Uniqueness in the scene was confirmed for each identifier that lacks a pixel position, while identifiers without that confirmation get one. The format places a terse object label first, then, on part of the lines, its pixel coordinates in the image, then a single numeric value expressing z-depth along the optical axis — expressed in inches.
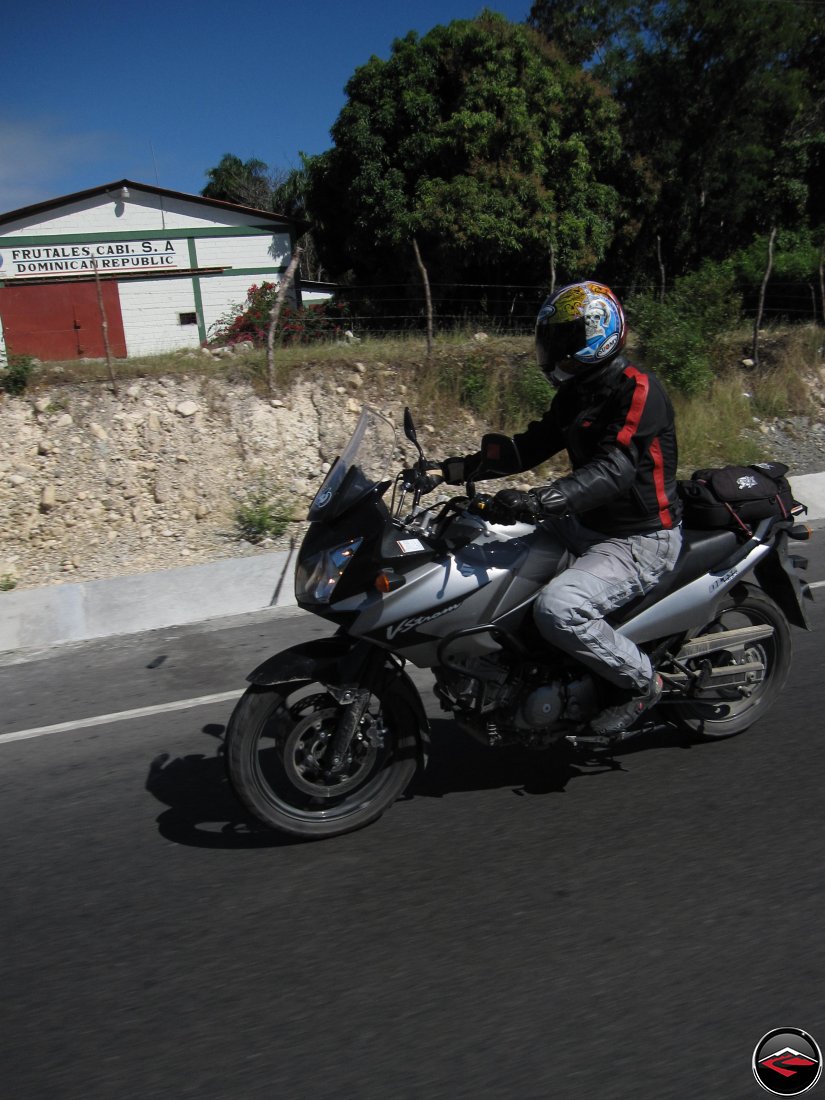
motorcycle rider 143.1
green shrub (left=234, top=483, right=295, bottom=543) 366.6
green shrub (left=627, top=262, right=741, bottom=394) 502.9
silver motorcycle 137.9
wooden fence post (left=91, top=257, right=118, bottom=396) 443.2
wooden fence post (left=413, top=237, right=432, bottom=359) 488.7
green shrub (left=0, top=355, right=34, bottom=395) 446.6
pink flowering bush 556.1
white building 1014.4
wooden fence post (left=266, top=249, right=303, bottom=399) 434.9
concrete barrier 267.6
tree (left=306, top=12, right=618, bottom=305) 925.8
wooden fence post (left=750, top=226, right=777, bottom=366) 527.5
